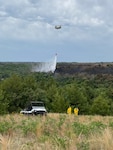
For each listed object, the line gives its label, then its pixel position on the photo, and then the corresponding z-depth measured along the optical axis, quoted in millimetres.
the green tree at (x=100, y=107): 49369
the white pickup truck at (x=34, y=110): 29594
